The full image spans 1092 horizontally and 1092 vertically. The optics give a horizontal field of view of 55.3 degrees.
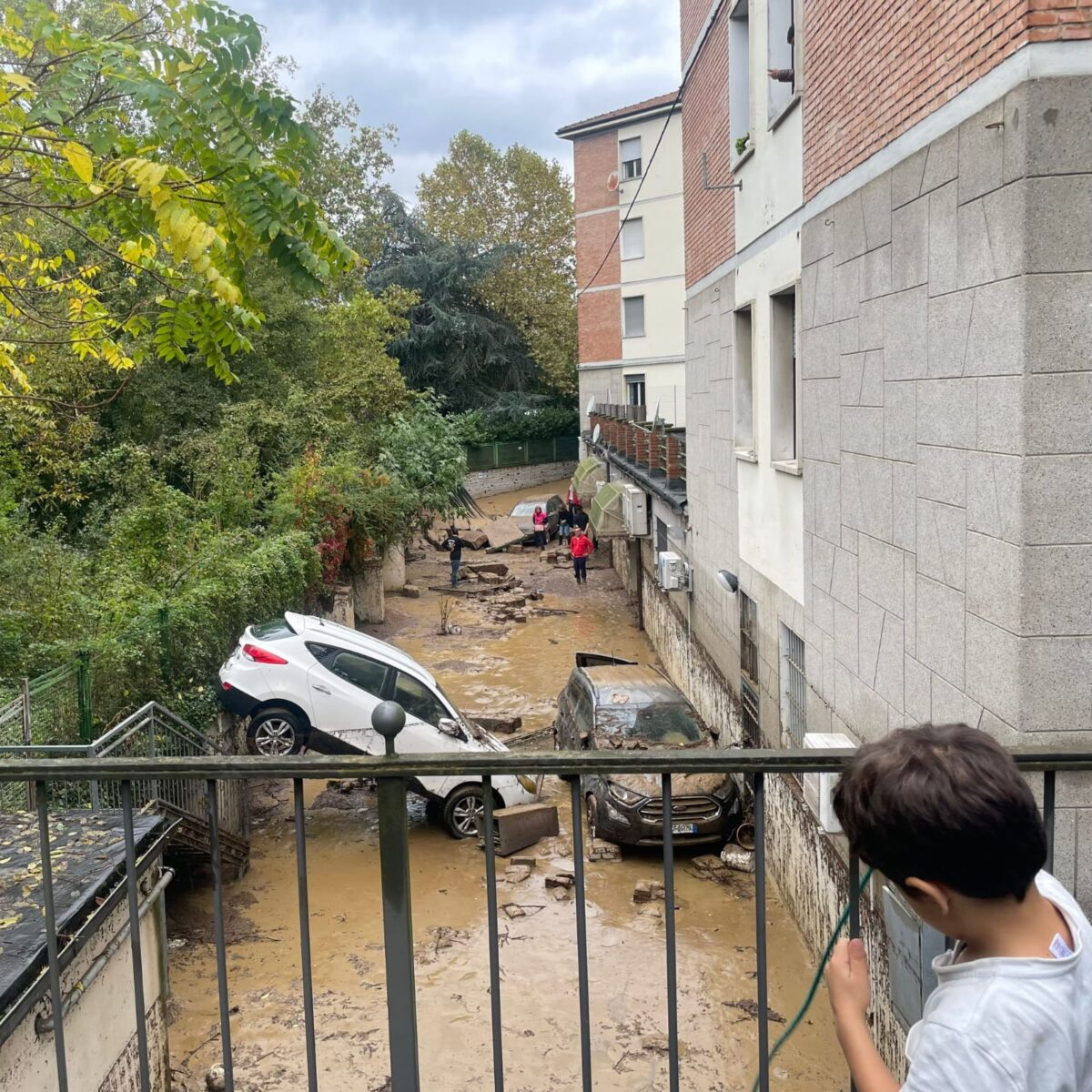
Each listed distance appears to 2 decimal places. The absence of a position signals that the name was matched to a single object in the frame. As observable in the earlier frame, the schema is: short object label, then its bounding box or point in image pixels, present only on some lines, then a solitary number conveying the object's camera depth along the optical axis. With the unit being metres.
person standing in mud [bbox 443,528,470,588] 29.61
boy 1.50
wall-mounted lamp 12.88
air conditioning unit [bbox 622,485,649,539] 21.73
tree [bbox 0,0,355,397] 5.23
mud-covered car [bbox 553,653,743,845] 11.60
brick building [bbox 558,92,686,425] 36.81
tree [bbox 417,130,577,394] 47.94
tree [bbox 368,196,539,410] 46.34
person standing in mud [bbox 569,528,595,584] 28.77
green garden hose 2.03
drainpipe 5.40
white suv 12.47
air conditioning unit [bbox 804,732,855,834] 7.18
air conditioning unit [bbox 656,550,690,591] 16.84
